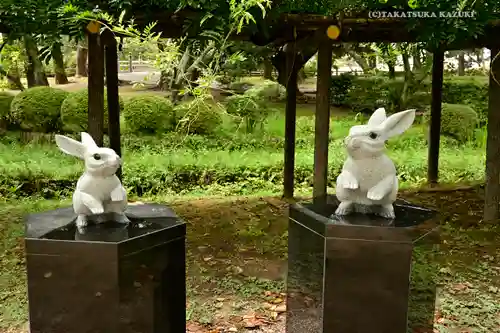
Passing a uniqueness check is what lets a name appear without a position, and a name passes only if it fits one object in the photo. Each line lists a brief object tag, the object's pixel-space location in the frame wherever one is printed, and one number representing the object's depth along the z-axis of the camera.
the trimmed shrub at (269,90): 12.88
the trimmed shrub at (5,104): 11.99
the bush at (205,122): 11.91
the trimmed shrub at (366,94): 15.12
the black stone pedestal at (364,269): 3.09
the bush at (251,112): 11.57
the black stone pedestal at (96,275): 2.87
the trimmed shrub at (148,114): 11.74
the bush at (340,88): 16.09
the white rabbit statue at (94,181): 3.02
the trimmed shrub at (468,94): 14.69
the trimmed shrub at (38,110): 11.69
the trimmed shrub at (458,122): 12.19
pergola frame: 5.42
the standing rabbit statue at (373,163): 3.15
